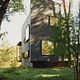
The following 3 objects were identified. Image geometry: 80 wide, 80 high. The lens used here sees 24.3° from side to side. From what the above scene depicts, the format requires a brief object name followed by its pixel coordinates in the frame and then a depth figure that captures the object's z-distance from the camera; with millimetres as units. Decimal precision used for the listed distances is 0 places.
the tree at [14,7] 14541
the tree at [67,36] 9469
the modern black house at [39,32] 21219
